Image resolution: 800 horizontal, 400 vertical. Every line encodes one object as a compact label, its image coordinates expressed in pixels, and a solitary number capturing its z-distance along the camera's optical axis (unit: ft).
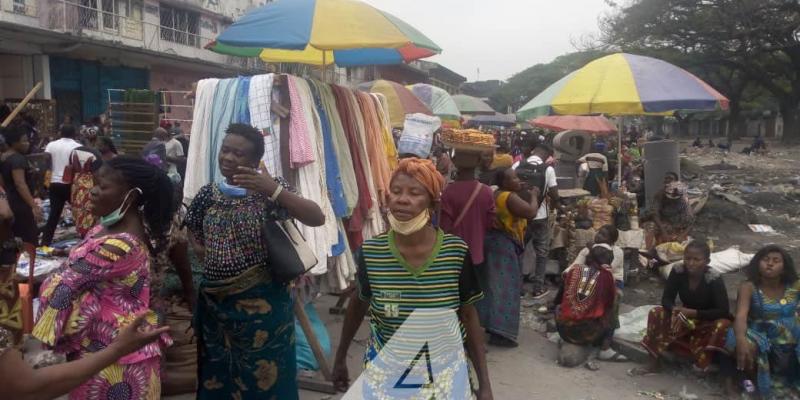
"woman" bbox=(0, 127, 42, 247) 20.86
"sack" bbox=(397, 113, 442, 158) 17.01
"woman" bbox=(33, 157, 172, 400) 7.66
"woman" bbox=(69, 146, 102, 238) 20.16
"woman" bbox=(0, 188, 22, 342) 5.04
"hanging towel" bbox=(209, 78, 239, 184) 12.88
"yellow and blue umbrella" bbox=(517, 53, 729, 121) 21.52
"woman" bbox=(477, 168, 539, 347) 16.72
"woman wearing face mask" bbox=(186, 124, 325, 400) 9.18
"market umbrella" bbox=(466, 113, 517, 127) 74.23
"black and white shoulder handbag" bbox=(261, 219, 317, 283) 9.05
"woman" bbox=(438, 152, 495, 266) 15.05
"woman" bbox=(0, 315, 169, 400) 4.84
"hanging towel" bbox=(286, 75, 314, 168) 12.66
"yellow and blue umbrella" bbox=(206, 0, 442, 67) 12.02
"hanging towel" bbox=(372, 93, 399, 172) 16.01
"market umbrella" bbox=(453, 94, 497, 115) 59.72
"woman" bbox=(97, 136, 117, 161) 22.28
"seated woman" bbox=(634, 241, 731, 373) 15.05
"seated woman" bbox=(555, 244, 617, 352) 16.88
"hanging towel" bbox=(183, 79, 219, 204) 12.85
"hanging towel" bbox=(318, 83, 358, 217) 14.03
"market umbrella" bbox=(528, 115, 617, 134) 45.29
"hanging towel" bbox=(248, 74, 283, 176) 12.63
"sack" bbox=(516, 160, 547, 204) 21.45
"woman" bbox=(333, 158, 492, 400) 7.60
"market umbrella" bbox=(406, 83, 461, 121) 41.09
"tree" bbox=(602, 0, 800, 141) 88.02
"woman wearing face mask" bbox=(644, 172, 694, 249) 26.30
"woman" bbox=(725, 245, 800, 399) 13.91
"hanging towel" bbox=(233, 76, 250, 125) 12.84
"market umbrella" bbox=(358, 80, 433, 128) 31.37
